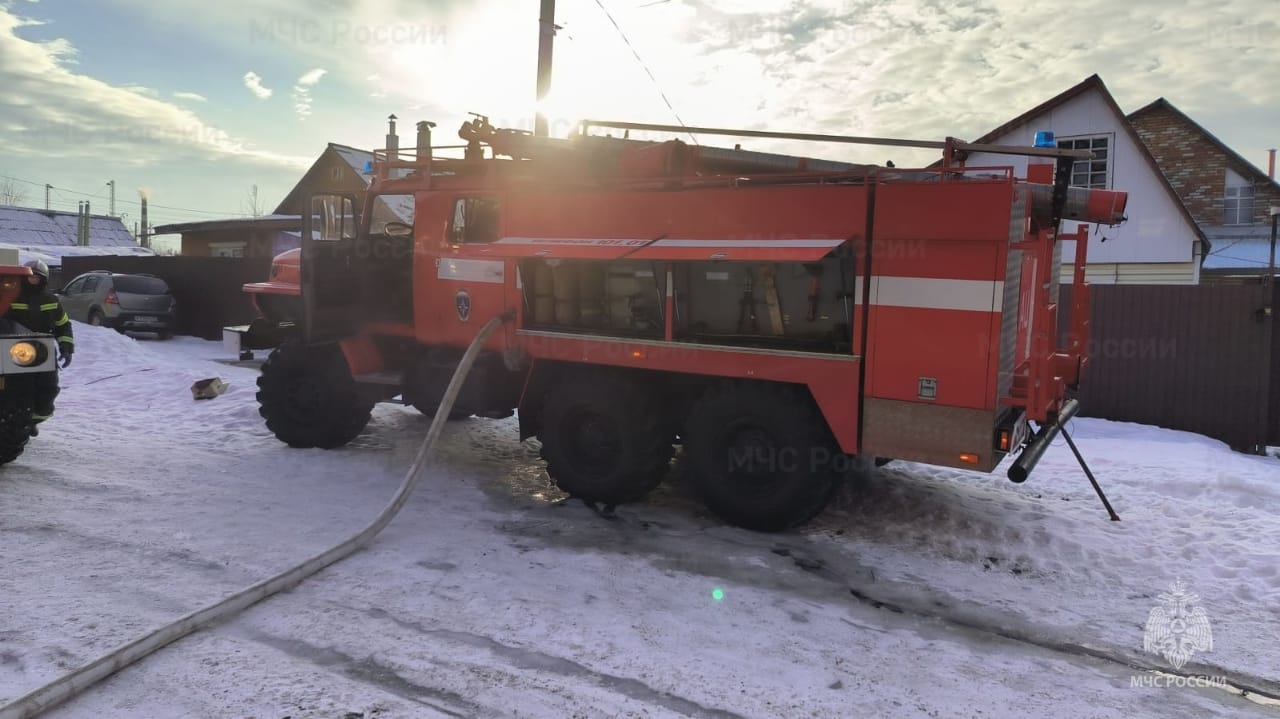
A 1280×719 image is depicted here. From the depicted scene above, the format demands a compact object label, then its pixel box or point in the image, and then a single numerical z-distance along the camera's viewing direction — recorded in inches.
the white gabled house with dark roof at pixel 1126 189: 744.3
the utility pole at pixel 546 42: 478.3
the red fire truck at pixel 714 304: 200.7
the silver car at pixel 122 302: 703.7
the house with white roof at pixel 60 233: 1795.0
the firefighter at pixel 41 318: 271.0
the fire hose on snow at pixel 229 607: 128.9
